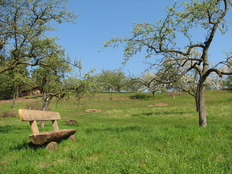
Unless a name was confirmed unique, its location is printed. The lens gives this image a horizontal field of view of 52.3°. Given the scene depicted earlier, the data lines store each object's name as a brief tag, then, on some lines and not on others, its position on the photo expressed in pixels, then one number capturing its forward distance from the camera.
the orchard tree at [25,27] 10.97
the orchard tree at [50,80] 17.30
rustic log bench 5.80
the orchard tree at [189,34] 9.98
